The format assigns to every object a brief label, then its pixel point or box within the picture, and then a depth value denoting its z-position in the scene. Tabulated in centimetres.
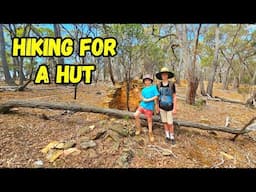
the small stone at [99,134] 234
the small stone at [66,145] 213
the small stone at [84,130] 247
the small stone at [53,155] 199
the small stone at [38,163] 189
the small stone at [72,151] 205
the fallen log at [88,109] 272
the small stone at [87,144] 217
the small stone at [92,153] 206
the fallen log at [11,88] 483
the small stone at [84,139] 229
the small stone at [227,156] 231
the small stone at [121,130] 242
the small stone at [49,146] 212
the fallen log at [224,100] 619
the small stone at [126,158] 198
